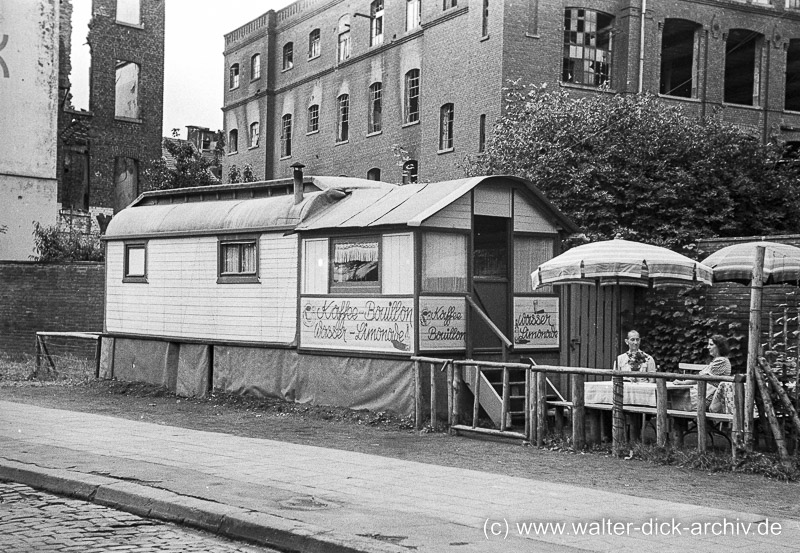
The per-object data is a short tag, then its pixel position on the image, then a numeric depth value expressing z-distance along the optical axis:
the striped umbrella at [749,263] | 13.24
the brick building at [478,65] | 32.91
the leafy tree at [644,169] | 22.77
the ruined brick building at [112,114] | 38.00
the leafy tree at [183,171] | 34.72
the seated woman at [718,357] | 12.94
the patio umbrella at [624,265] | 13.88
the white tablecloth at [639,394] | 12.54
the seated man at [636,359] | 13.98
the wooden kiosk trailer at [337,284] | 15.31
